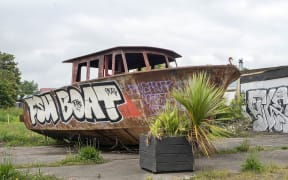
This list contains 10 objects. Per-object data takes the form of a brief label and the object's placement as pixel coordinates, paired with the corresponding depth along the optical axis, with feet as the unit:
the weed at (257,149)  24.35
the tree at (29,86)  212.01
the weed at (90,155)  19.77
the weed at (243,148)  24.44
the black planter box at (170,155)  15.85
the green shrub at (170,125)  16.23
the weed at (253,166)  15.88
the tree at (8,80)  110.31
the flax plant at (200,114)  16.01
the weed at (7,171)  13.59
